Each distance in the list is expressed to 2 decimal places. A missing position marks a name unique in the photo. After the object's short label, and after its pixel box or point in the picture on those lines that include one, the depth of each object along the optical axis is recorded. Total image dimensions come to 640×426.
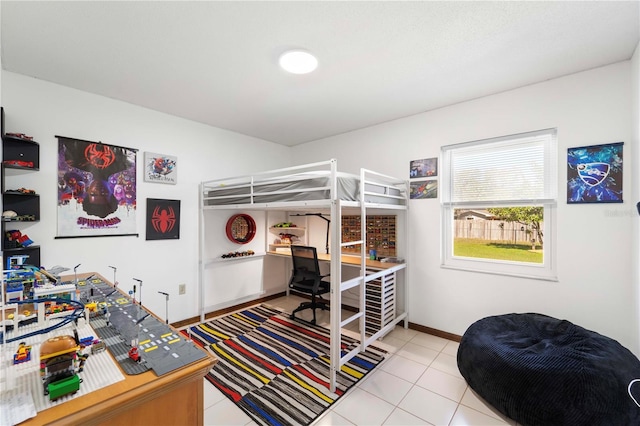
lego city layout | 0.81
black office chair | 3.20
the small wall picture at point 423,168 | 3.02
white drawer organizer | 2.79
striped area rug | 1.93
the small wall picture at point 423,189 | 3.02
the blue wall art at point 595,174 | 2.10
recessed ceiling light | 1.95
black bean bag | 1.53
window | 2.46
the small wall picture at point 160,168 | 2.96
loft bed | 2.17
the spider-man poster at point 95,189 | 2.46
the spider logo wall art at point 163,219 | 2.98
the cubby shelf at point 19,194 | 2.08
